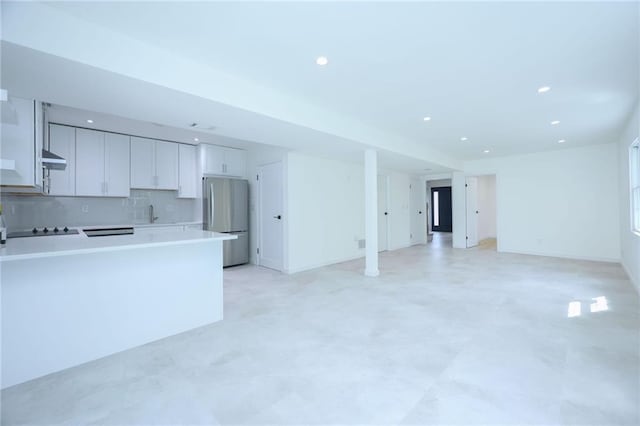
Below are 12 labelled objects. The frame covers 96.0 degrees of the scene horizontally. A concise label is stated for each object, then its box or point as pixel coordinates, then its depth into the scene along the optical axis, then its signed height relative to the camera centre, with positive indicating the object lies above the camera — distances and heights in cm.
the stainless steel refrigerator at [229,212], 539 +7
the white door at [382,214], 738 +0
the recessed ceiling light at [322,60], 237 +130
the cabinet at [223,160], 555 +111
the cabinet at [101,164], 461 +88
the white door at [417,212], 858 +5
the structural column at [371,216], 485 -3
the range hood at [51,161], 289 +57
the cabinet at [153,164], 513 +97
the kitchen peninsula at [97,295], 200 -64
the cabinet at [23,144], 246 +65
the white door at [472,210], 784 +8
